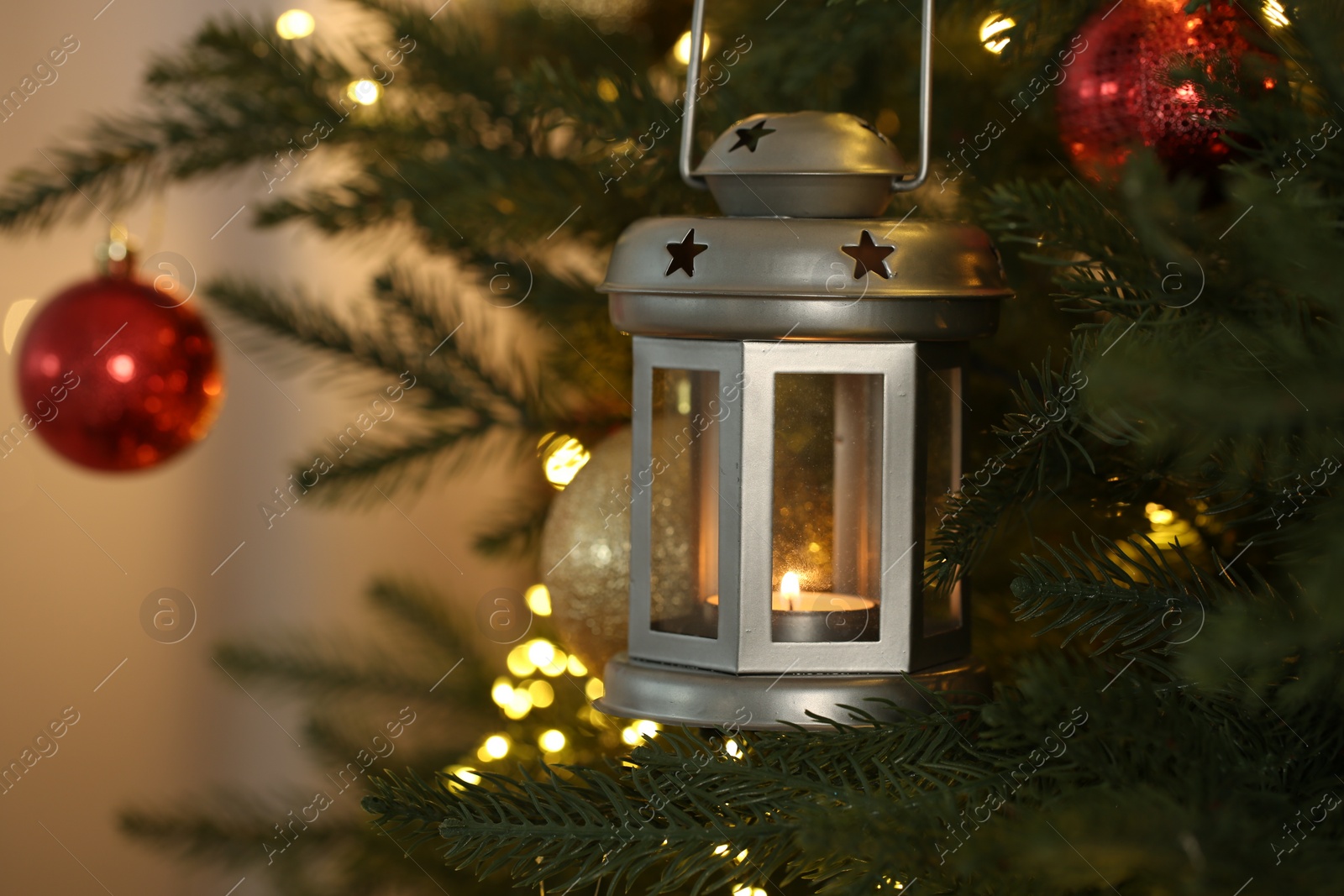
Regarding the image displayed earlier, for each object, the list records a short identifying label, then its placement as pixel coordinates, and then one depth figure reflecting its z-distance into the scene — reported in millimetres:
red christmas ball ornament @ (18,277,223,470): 925
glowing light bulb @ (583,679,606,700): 899
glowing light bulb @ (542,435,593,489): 886
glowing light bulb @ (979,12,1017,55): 775
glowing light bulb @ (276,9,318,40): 905
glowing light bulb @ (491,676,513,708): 917
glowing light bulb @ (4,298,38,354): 1182
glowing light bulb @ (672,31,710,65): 907
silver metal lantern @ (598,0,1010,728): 754
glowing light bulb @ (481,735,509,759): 889
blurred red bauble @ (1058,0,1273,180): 759
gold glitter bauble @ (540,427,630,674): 818
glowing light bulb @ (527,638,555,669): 930
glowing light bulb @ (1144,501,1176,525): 778
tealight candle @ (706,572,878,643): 769
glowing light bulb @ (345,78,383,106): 892
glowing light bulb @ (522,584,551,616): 950
